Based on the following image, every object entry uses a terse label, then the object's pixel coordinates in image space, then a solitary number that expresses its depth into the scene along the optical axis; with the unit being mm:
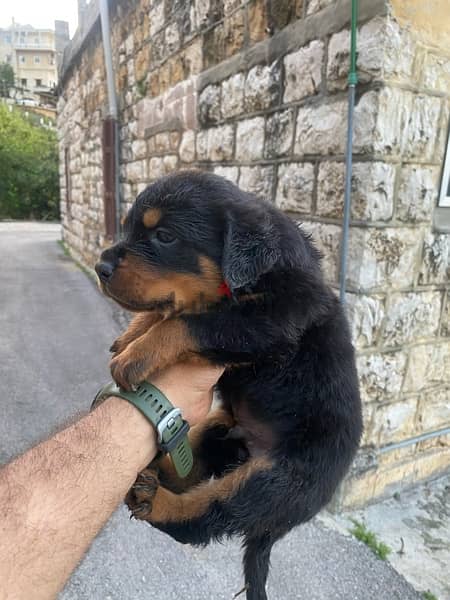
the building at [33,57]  77250
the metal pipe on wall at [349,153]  2480
